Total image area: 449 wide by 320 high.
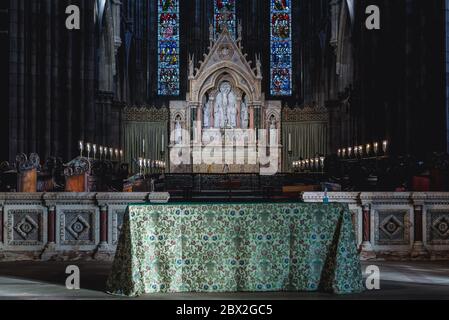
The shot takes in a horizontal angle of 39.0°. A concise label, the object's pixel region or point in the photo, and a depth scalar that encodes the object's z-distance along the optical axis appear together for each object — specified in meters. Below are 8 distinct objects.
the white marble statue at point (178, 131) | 27.34
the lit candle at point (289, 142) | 27.30
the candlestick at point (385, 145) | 17.08
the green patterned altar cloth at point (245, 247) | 7.32
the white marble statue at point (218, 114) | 27.58
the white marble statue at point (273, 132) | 27.19
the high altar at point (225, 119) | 26.84
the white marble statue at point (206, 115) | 27.48
